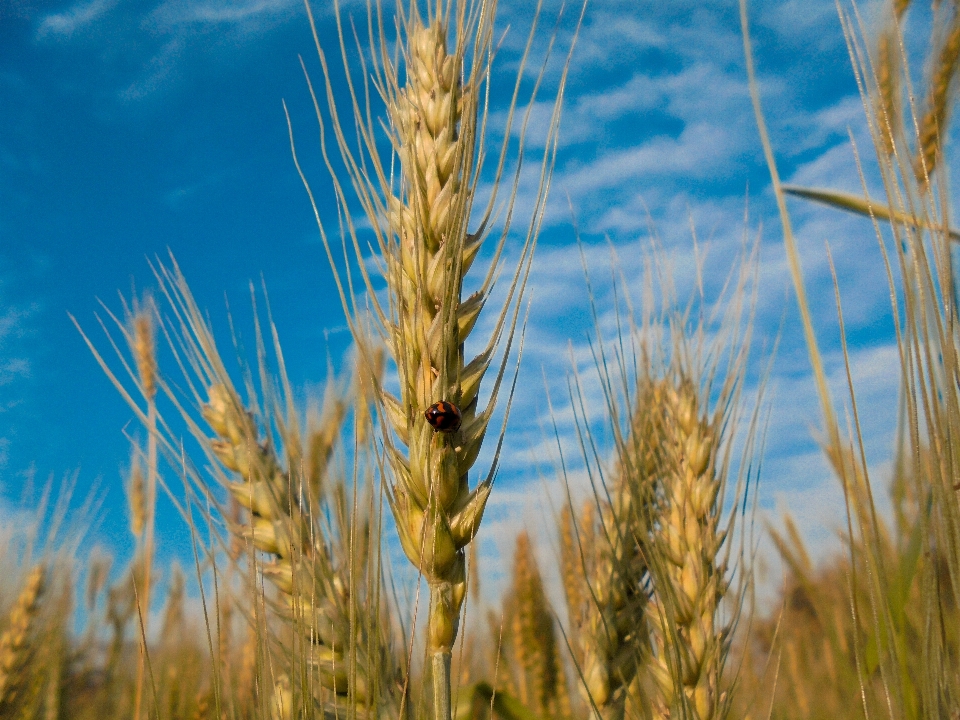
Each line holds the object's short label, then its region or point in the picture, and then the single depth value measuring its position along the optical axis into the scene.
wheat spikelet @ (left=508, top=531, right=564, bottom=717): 0.36
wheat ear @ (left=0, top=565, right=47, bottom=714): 0.28
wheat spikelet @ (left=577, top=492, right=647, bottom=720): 0.20
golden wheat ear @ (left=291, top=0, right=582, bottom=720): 0.14
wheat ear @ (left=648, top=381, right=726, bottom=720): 0.20
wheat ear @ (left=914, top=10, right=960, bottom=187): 0.20
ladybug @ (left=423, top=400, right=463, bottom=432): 0.14
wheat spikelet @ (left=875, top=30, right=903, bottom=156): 0.13
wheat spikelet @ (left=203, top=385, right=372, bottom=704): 0.15
